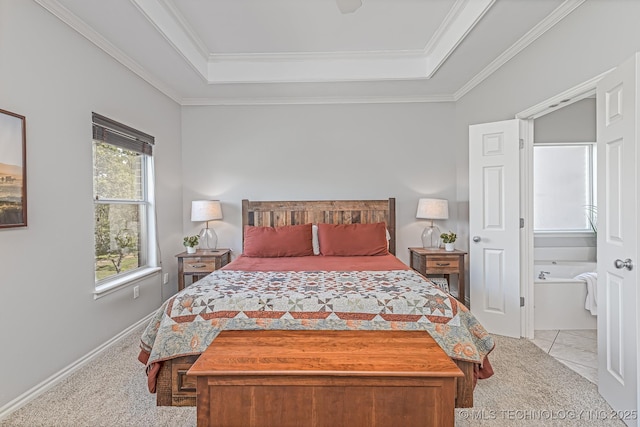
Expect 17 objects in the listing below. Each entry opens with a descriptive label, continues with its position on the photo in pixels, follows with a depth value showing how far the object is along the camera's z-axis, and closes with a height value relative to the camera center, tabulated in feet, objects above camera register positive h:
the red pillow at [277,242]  12.31 -1.10
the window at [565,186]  14.66 +0.99
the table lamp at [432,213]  13.38 -0.11
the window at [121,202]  9.91 +0.34
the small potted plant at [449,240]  13.16 -1.15
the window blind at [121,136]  9.48 +2.38
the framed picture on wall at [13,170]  6.60 +0.86
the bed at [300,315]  6.93 -2.15
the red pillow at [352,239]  12.50 -1.06
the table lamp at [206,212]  13.70 +0.00
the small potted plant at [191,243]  13.41 -1.22
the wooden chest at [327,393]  5.02 -2.69
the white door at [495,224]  10.53 -0.47
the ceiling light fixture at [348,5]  6.80 +4.14
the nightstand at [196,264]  12.91 -1.97
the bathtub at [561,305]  10.90 -3.06
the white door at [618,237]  6.17 -0.54
